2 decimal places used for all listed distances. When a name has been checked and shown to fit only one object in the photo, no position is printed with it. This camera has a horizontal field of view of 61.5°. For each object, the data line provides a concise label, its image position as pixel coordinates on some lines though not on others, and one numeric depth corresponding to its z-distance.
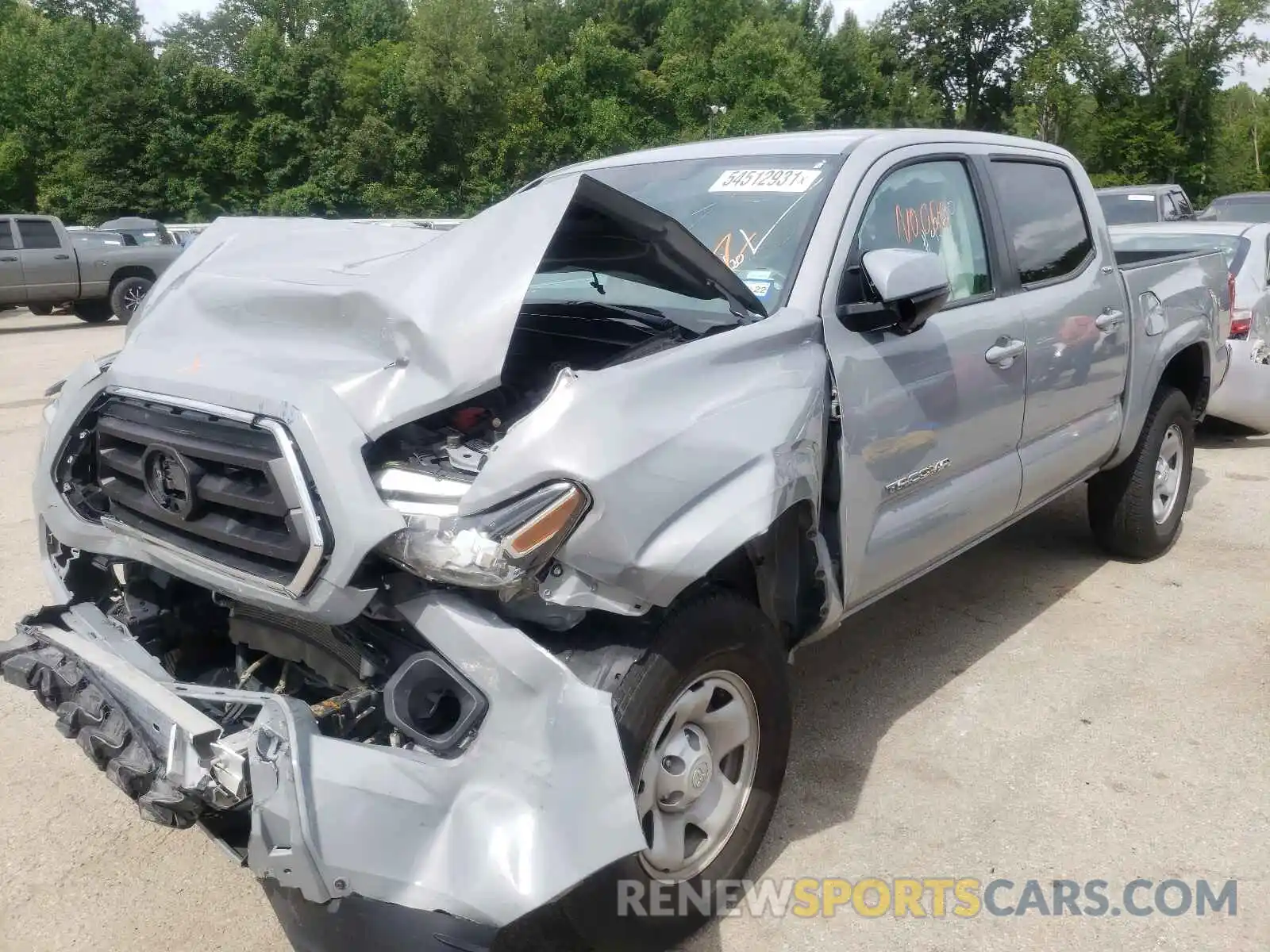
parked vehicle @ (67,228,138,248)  18.09
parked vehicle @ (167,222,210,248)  21.92
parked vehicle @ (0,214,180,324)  17.11
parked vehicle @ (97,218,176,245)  19.88
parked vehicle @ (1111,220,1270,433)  7.54
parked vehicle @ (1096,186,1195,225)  13.16
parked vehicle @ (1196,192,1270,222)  15.30
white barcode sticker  3.38
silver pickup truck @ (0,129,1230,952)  2.12
